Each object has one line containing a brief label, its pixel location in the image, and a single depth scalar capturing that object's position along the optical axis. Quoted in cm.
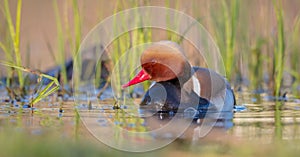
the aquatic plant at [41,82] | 1051
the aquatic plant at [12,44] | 1232
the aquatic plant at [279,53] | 1311
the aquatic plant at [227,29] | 1349
